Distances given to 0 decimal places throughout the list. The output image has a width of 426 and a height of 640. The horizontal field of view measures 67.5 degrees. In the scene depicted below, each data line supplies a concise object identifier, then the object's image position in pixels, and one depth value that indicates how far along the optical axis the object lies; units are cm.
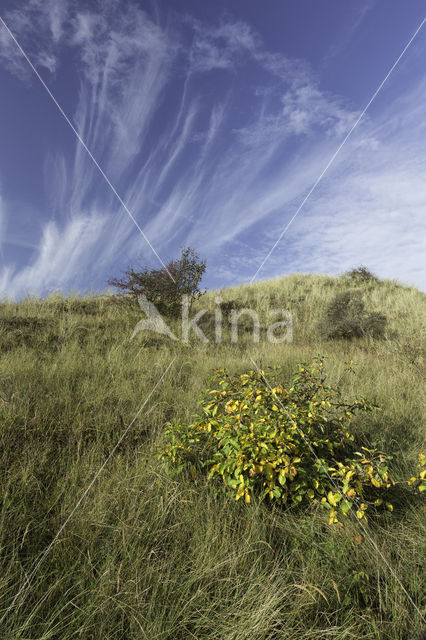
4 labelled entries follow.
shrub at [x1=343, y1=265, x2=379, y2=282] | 2106
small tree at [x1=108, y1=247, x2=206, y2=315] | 1183
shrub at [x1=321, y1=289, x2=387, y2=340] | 1202
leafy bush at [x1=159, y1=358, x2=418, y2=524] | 265
